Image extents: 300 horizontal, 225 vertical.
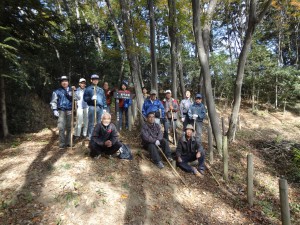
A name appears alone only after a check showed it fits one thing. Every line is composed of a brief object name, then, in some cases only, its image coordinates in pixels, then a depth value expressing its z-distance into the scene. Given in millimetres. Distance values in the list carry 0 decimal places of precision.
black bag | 7190
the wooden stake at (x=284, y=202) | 4562
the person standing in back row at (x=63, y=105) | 7293
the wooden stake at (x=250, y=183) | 6594
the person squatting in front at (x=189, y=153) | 7555
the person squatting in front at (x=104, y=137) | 6676
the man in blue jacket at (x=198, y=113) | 9164
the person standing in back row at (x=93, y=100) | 7798
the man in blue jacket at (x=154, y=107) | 8539
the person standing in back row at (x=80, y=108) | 8273
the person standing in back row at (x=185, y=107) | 9716
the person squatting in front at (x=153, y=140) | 7367
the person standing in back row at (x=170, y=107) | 9430
